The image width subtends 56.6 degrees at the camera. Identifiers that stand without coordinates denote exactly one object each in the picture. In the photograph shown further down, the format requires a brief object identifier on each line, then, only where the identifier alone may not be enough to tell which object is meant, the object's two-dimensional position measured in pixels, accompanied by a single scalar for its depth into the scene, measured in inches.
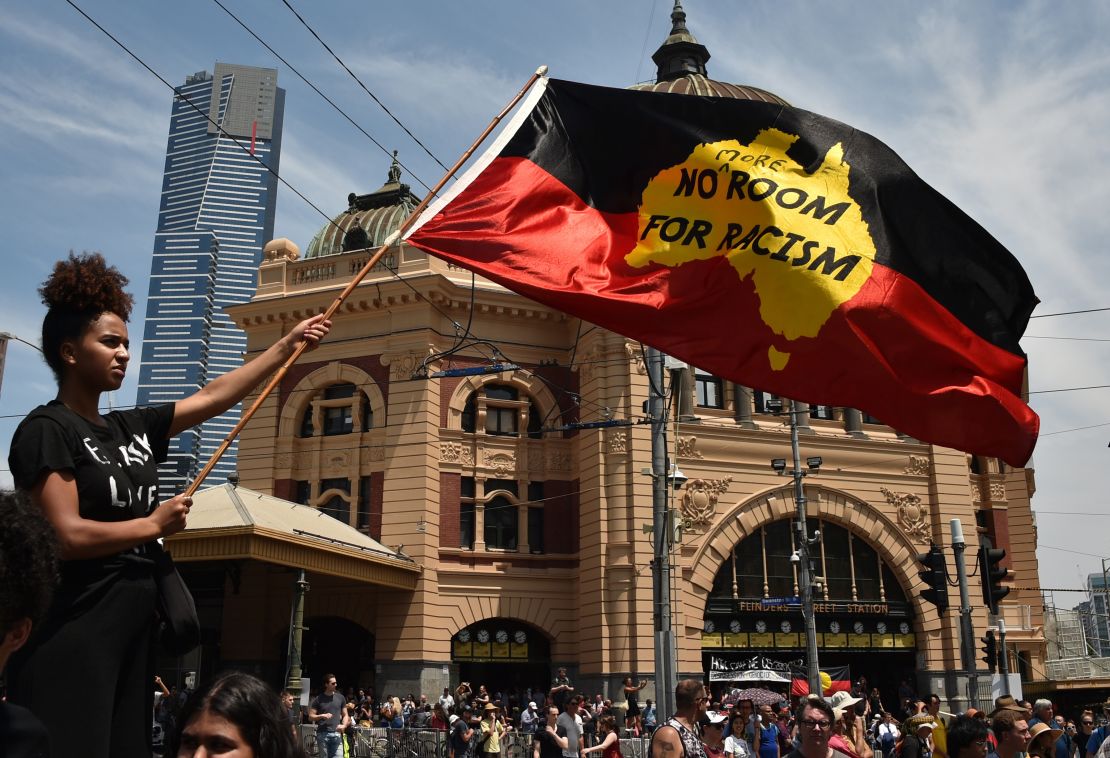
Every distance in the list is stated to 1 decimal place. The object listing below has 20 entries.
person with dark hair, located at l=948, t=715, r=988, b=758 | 269.5
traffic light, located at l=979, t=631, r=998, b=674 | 744.2
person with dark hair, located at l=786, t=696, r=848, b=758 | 256.8
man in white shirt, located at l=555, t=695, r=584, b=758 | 619.5
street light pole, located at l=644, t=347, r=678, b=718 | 710.5
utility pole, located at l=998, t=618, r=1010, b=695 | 684.1
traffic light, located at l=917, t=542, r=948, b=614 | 719.7
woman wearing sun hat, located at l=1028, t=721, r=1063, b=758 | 323.3
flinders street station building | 1266.0
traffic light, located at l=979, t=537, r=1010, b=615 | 690.2
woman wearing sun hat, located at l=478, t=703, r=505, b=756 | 842.8
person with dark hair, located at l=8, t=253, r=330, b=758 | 119.3
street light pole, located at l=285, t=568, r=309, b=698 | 884.6
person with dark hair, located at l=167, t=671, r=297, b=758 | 94.5
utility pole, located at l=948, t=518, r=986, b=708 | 710.5
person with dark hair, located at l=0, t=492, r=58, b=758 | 88.4
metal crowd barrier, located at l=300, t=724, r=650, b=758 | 906.1
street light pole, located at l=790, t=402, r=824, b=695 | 1033.5
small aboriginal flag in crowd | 949.6
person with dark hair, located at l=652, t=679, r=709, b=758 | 289.6
